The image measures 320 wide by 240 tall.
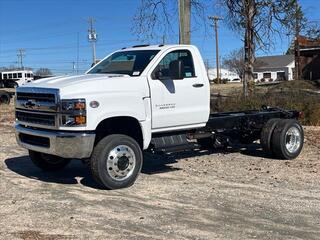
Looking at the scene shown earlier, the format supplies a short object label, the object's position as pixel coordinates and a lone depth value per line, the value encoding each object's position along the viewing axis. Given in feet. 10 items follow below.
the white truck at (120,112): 25.53
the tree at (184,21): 46.74
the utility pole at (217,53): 275.20
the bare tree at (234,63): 405.55
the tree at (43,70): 381.60
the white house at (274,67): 360.89
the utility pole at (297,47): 67.72
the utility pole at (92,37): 279.57
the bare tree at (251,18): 63.26
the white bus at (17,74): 275.80
